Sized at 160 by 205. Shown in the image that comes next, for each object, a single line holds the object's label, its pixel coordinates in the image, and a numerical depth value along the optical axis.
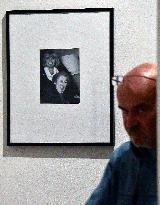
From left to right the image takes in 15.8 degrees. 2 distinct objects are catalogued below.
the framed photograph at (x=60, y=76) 2.30
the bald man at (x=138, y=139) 1.30
